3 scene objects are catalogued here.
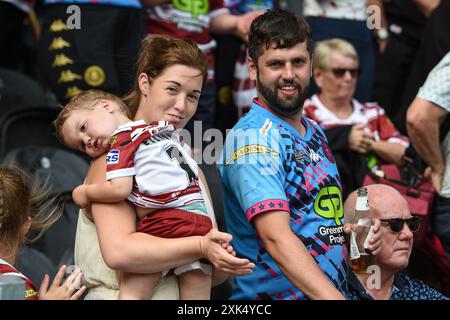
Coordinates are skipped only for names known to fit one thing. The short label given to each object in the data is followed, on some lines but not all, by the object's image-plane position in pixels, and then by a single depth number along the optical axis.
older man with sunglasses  9.42
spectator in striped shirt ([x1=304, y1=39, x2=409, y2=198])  12.29
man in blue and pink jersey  7.79
